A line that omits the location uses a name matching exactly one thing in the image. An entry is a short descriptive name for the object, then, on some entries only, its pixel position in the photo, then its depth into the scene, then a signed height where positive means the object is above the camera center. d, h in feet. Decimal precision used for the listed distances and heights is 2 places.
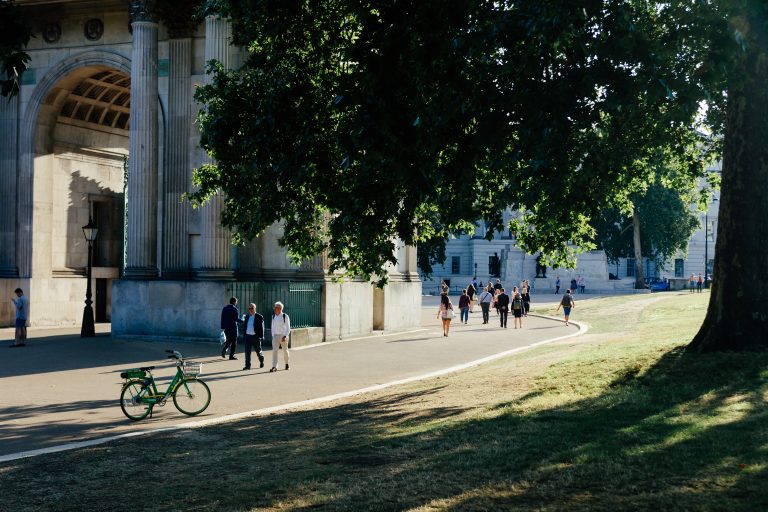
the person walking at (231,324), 82.79 -4.05
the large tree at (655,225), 298.15 +16.51
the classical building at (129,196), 102.78 +10.42
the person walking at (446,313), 115.85 -4.41
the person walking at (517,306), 130.40 -4.03
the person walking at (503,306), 132.16 -4.08
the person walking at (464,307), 142.31 -4.50
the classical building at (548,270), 313.53 +4.06
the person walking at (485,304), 141.87 -4.14
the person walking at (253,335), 77.36 -4.71
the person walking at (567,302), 135.44 -3.63
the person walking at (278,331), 75.25 -4.24
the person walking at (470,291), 149.20 -2.25
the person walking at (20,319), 94.22 -4.03
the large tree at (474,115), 42.39 +8.37
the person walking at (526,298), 156.72 -3.57
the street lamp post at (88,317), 105.60 -4.31
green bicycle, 51.55 -6.37
